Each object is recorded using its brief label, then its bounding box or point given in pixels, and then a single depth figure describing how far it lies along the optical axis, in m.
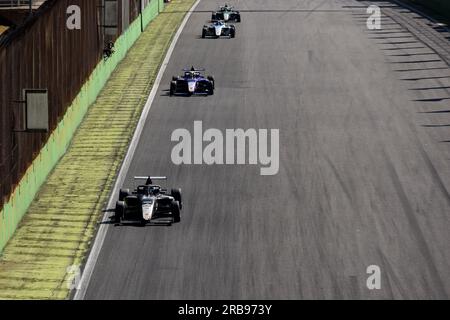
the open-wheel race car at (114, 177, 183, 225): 35.28
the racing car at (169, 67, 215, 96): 53.38
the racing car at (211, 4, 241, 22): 73.88
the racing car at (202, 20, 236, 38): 68.12
